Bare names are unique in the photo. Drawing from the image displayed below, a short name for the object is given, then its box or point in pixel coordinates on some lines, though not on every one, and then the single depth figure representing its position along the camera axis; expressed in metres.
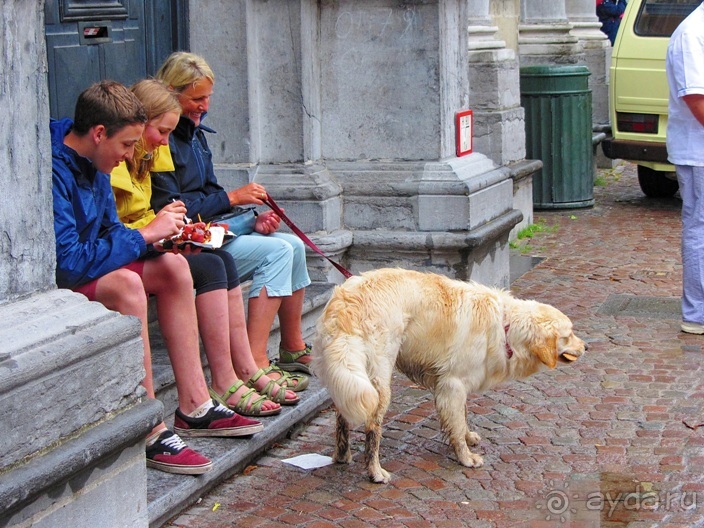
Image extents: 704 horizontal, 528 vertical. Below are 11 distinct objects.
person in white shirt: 12.64
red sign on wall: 13.34
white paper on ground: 9.32
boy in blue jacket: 7.80
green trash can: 20.81
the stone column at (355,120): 12.55
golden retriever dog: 8.75
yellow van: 20.78
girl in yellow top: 9.23
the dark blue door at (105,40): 10.34
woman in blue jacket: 10.20
